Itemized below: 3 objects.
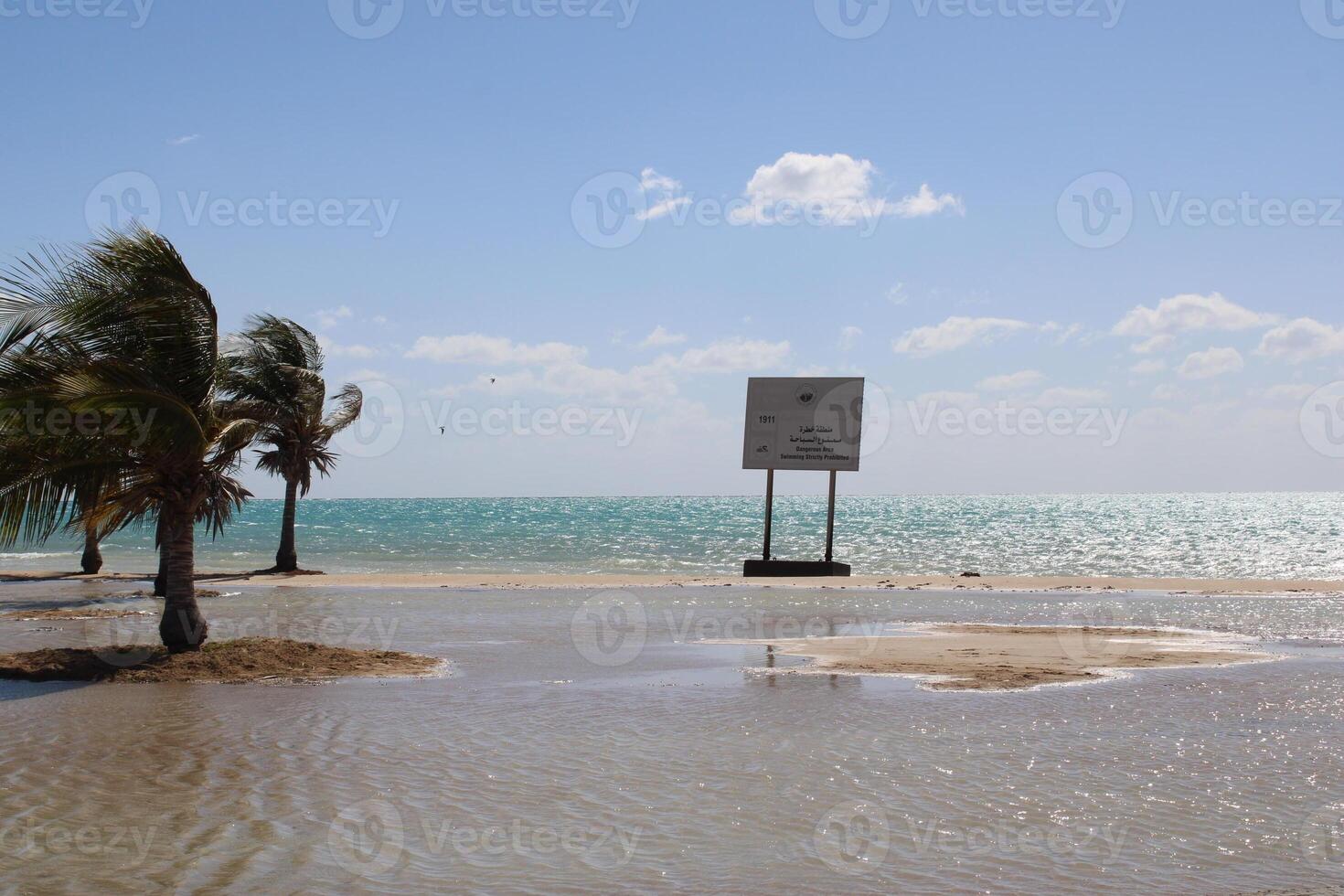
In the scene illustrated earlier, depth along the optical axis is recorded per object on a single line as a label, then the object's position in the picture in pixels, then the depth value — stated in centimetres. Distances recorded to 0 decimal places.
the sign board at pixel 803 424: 3284
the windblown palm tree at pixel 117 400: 1318
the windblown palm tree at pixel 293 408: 3347
